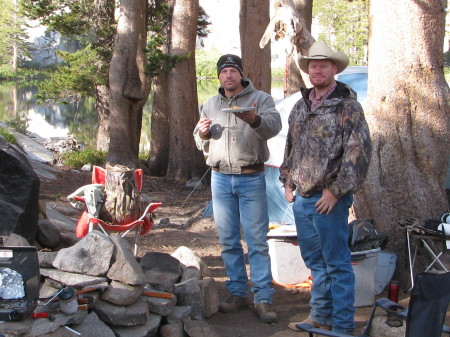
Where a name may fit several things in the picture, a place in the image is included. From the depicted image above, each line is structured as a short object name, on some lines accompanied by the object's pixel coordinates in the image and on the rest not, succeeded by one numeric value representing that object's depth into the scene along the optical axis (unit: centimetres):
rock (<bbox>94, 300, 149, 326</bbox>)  407
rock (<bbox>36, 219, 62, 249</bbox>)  564
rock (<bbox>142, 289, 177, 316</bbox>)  434
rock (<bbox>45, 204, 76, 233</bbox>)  673
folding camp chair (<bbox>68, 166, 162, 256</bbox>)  568
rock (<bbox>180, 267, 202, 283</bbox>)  486
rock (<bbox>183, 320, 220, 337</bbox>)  431
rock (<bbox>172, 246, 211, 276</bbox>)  543
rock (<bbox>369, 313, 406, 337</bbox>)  428
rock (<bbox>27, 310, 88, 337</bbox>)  361
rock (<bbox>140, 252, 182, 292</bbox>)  463
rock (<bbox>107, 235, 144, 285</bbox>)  420
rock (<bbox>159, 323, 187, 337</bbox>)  429
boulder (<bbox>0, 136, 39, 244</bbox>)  496
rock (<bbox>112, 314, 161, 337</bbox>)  409
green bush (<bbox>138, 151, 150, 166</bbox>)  1603
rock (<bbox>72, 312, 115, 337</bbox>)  387
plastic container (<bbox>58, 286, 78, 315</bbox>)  379
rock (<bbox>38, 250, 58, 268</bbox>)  431
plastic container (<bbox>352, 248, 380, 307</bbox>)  505
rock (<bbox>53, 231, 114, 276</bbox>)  425
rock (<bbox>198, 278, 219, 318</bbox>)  472
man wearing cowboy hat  388
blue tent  814
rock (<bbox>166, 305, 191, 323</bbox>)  440
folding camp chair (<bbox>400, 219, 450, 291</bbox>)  516
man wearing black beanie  462
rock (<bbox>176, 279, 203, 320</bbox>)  463
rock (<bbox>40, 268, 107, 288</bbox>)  411
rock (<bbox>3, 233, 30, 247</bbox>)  413
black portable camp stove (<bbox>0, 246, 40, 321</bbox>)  353
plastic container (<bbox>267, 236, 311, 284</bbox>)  553
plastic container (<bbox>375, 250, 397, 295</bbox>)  537
